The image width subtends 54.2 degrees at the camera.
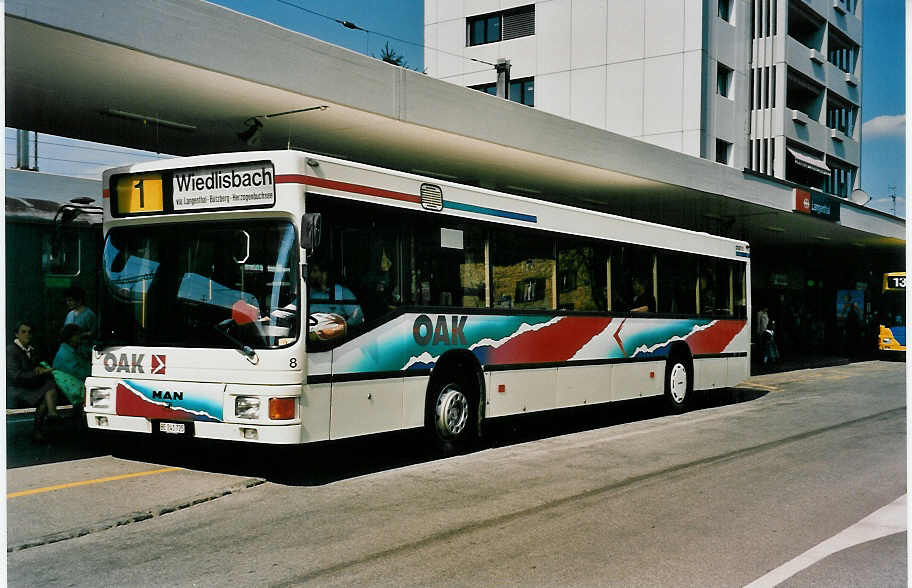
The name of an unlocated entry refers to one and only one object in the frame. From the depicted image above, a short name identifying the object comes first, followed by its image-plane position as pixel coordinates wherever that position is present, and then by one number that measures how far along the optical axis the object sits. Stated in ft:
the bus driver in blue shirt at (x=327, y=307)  27.09
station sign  82.12
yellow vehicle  108.06
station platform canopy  32.24
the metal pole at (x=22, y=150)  66.97
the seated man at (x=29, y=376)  34.78
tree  151.64
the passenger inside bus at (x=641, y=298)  45.88
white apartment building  113.70
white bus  26.66
